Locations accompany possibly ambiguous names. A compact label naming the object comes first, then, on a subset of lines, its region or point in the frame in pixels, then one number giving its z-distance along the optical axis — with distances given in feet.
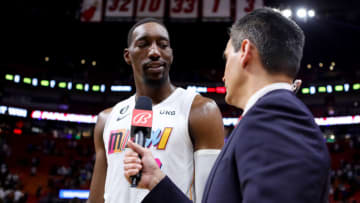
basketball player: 7.30
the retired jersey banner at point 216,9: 40.19
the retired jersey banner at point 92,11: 42.45
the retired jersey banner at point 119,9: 42.39
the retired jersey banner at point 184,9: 41.50
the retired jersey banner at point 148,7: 42.27
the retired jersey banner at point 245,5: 39.68
